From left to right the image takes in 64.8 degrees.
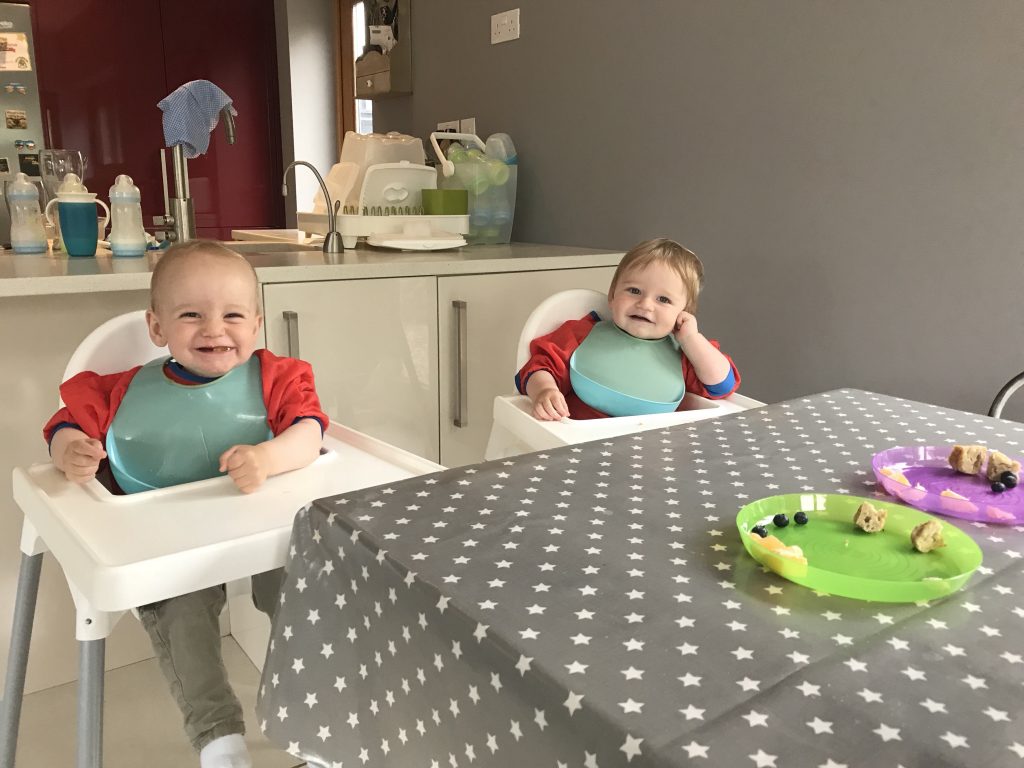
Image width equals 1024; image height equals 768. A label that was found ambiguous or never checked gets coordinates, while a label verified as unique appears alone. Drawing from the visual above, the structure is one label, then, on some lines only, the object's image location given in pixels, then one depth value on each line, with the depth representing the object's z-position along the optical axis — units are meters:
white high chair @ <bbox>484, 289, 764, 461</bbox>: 1.19
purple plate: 0.76
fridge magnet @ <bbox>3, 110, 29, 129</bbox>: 3.81
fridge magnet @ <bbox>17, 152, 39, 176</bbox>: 3.85
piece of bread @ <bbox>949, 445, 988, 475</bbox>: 0.88
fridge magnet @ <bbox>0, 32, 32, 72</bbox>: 3.75
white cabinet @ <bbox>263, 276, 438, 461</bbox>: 1.83
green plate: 0.59
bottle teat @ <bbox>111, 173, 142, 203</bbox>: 1.82
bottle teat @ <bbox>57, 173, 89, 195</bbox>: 1.81
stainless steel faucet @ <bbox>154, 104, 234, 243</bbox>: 2.03
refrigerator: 3.74
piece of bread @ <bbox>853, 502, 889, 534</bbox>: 0.72
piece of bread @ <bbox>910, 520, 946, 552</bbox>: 0.68
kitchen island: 1.52
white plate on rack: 2.24
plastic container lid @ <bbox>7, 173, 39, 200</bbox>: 1.85
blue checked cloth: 1.97
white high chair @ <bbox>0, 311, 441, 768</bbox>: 0.81
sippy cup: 1.81
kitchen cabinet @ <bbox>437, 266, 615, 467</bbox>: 2.08
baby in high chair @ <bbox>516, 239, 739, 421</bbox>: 1.48
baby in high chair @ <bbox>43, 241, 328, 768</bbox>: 1.06
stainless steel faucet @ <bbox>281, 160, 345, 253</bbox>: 2.22
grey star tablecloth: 0.46
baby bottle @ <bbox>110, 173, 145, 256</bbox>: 1.84
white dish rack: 2.32
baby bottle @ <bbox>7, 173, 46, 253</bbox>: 1.90
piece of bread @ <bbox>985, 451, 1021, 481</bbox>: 0.84
